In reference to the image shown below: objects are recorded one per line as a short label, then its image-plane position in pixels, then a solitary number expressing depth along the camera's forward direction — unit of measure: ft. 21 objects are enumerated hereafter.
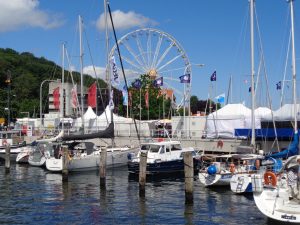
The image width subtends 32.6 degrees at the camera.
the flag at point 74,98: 241.41
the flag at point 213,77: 203.10
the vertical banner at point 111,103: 175.96
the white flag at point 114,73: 186.09
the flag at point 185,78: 201.43
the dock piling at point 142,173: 103.45
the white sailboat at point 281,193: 74.18
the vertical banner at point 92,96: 226.17
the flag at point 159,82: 217.77
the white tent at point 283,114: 158.69
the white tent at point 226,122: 195.31
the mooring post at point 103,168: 117.58
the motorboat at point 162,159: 136.05
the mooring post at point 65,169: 131.48
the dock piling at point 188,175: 92.53
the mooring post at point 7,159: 159.48
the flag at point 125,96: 221.87
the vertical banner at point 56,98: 258.59
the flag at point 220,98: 211.82
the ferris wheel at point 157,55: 315.99
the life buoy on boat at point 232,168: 110.83
